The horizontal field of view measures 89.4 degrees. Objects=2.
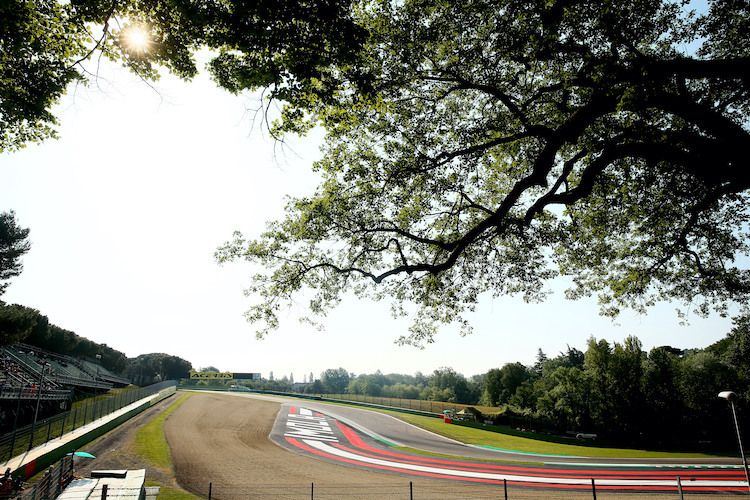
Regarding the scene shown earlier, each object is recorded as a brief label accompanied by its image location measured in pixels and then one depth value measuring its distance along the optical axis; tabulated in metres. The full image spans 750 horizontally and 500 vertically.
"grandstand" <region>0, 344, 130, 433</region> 28.12
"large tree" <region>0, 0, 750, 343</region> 7.30
